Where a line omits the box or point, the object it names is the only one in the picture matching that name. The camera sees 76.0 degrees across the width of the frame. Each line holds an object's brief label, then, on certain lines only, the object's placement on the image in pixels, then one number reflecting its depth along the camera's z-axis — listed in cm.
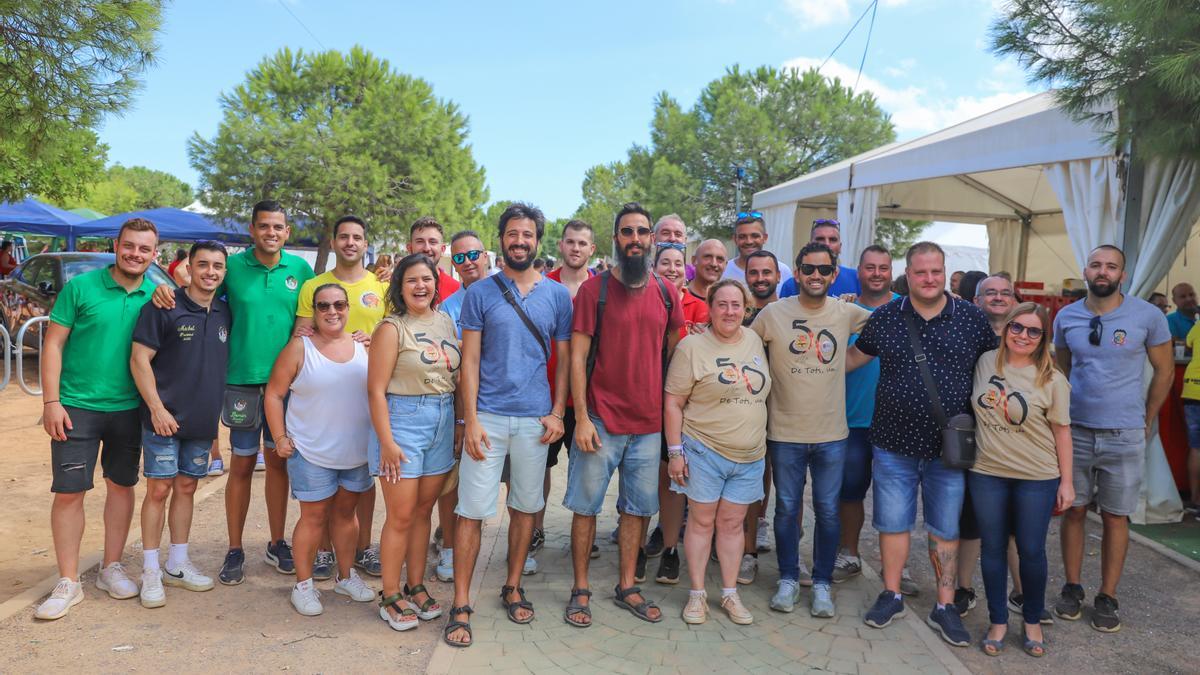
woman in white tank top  385
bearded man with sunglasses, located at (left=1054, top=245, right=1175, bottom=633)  409
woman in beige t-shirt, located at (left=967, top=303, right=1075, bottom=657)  361
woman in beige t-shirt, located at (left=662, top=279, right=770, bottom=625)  386
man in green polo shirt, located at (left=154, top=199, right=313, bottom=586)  426
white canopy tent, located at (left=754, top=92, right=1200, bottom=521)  592
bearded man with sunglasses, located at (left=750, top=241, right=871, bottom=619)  399
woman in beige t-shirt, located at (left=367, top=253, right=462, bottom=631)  364
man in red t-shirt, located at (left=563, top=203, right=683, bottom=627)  382
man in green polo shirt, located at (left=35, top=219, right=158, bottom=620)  379
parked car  1148
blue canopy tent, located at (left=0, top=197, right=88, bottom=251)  1764
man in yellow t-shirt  436
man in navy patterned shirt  377
